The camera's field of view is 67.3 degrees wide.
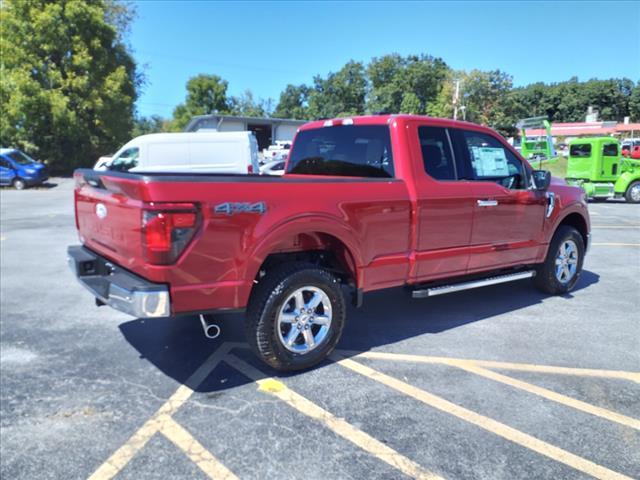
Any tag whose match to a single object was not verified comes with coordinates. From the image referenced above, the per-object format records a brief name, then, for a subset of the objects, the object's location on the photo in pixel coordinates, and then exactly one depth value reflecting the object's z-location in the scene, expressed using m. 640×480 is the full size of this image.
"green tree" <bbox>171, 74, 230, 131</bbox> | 59.44
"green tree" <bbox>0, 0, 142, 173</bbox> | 26.02
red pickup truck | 3.01
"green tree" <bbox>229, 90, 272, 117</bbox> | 75.89
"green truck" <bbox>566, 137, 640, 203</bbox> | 16.80
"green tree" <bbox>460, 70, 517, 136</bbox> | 48.97
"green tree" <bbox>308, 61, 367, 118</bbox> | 84.81
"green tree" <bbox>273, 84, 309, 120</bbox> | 95.00
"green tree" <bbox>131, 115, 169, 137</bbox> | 87.50
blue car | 22.48
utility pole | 47.88
